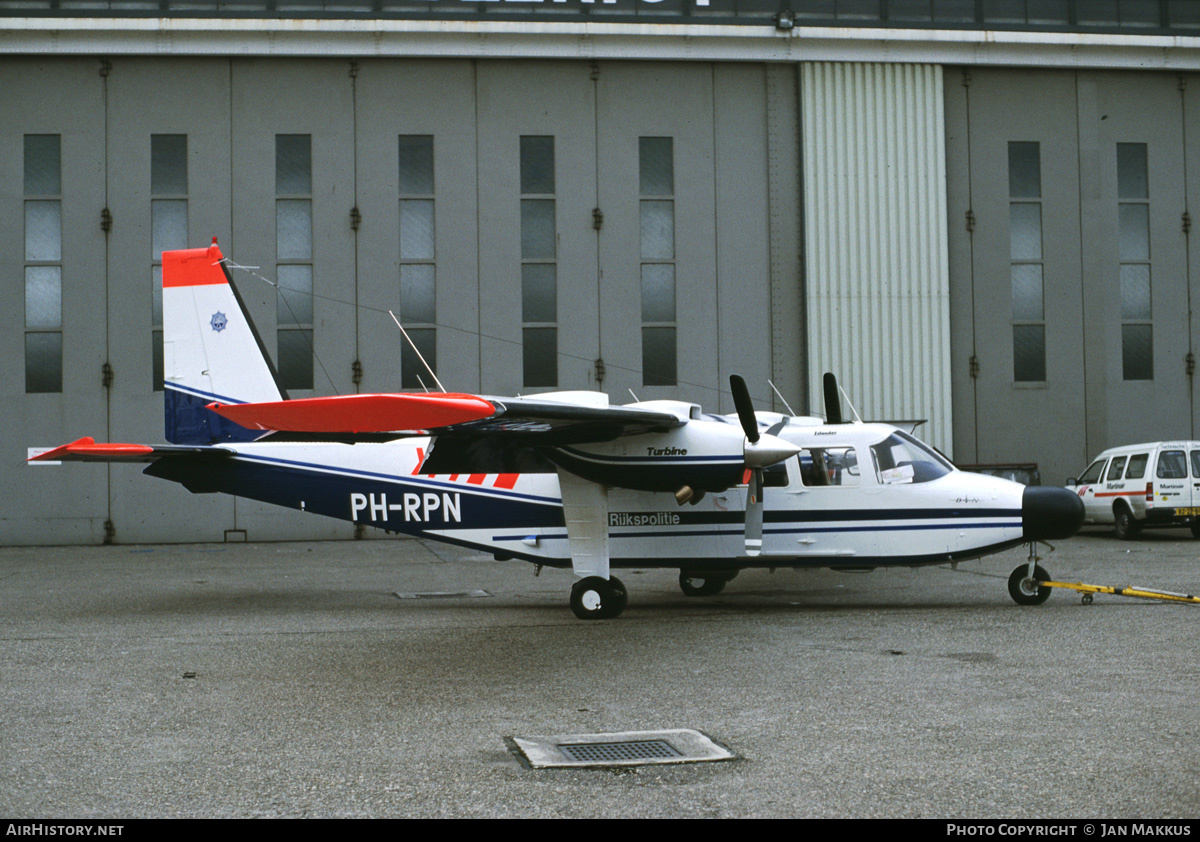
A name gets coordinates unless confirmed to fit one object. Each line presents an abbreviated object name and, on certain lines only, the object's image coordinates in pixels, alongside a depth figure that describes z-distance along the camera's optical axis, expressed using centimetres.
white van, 1986
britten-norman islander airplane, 1127
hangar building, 2208
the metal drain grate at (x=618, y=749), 573
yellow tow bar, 1080
